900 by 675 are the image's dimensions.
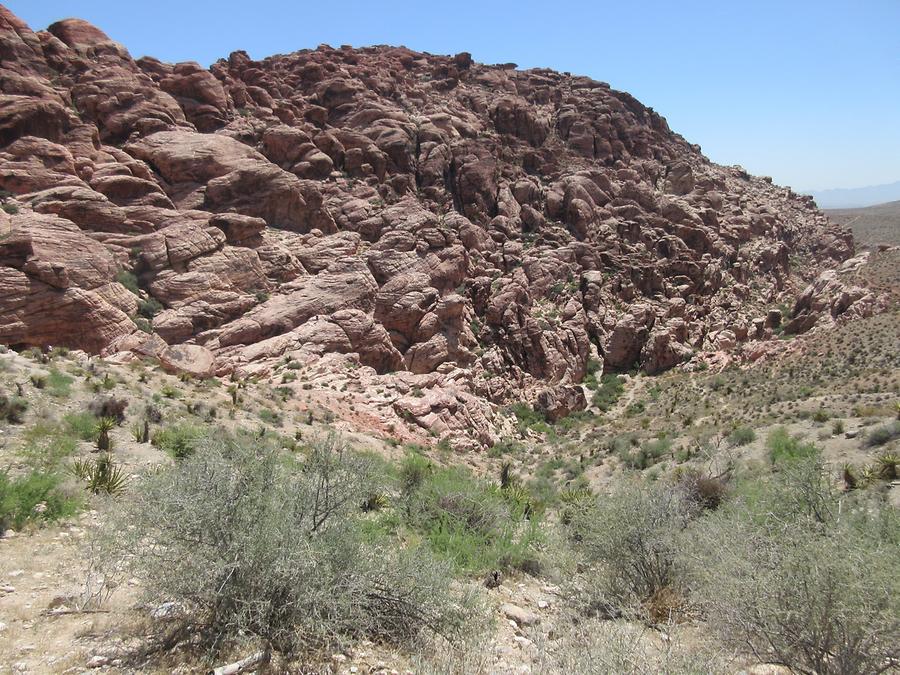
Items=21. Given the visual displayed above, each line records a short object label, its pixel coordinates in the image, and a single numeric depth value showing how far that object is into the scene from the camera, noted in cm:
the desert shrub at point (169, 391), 1498
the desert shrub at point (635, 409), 2694
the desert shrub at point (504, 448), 2210
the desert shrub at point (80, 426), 1059
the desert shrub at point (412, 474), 1092
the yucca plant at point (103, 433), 1024
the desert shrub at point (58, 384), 1211
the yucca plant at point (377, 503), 925
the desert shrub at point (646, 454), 1798
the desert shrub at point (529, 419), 2591
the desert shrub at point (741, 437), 1653
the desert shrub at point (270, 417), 1595
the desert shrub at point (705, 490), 1109
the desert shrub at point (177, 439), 1083
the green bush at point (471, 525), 820
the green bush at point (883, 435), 1305
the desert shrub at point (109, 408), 1195
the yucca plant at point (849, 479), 1083
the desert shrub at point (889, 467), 1078
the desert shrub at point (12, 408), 1025
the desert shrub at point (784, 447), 1265
